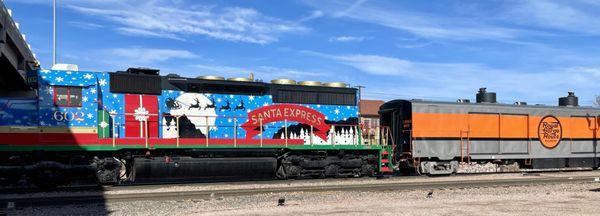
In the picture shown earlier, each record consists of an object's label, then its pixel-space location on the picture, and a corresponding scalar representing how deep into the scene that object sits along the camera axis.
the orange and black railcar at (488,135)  20.08
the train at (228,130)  14.09
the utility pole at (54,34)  38.35
